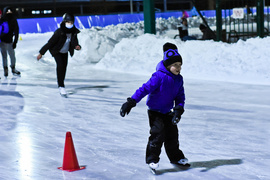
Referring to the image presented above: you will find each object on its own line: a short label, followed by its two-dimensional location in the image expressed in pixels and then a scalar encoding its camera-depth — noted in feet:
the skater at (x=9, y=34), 40.75
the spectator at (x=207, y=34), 55.34
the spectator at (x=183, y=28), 67.26
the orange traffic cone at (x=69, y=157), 15.76
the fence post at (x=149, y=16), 57.77
